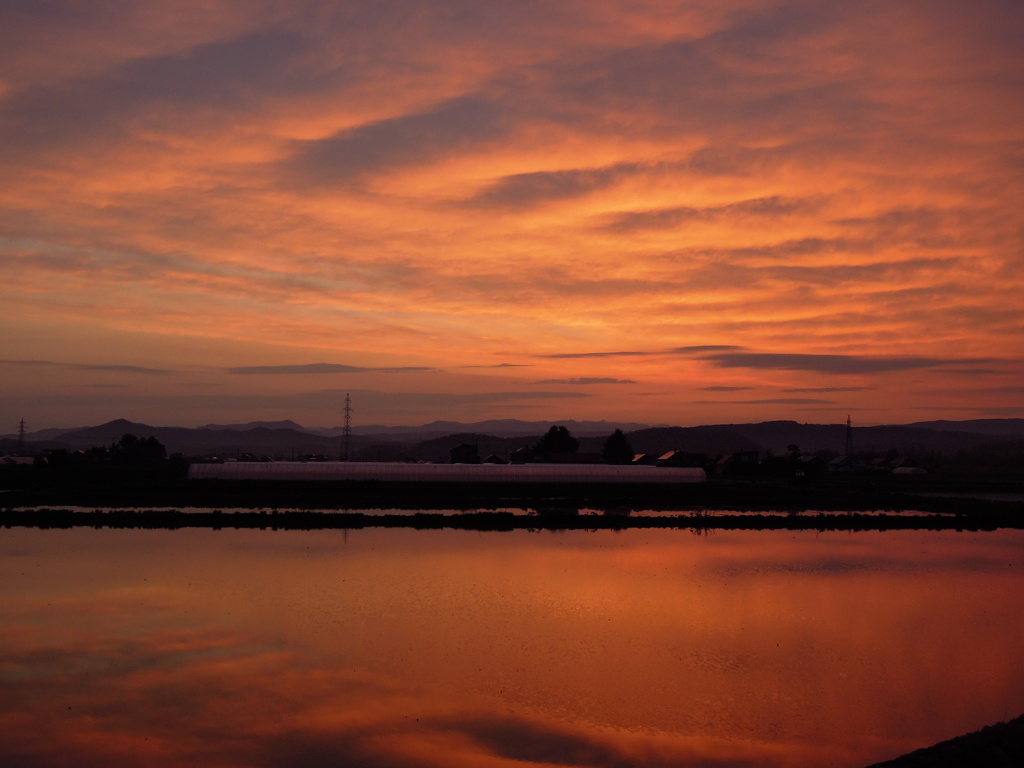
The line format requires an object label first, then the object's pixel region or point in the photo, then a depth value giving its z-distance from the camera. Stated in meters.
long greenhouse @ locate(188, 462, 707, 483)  66.12
